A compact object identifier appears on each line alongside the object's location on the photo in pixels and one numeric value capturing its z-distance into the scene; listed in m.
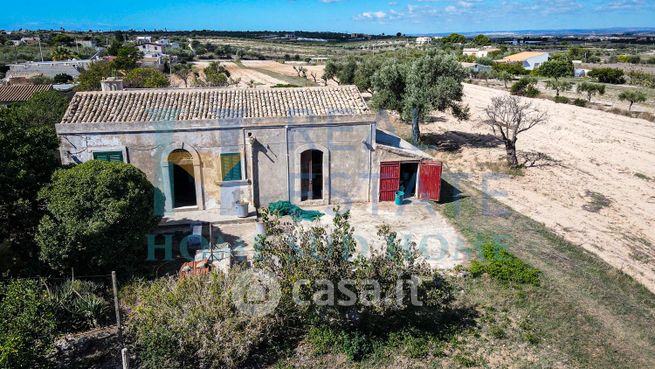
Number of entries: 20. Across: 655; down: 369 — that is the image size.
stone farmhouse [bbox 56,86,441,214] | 16.72
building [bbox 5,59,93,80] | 58.24
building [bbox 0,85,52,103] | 37.53
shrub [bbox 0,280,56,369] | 8.24
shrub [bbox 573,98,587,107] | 44.56
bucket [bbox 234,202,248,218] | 17.23
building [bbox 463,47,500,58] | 109.39
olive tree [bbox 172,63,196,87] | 59.95
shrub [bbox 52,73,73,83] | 52.83
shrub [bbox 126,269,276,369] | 9.66
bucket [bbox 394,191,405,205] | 18.97
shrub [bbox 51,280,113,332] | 10.91
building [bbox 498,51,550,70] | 85.75
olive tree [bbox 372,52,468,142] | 28.48
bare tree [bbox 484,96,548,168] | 25.14
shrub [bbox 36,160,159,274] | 11.59
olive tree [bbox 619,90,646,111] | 41.84
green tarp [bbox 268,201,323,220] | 17.59
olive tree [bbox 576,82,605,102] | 47.28
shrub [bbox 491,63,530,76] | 74.00
